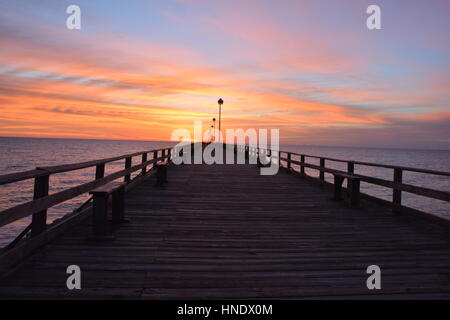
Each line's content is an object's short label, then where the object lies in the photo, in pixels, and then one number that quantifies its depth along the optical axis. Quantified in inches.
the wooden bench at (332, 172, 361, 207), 317.7
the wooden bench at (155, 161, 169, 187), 442.7
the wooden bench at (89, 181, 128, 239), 199.5
